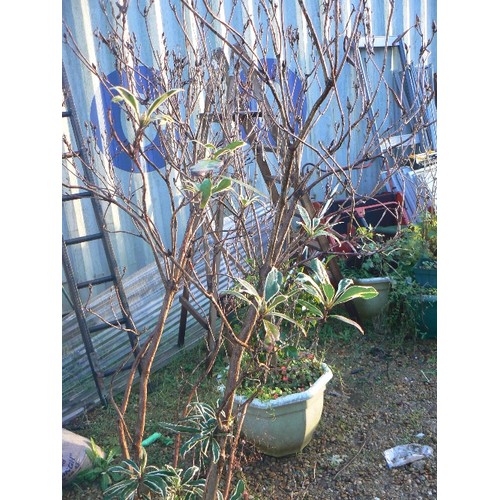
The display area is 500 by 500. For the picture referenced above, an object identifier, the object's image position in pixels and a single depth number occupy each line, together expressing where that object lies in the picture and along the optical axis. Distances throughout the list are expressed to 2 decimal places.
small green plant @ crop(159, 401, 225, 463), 1.58
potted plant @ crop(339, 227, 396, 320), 4.11
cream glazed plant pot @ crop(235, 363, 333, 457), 2.56
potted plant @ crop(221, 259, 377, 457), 2.57
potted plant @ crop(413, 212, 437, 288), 3.98
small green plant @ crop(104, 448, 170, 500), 1.56
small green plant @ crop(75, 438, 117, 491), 2.61
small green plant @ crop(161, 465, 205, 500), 1.67
